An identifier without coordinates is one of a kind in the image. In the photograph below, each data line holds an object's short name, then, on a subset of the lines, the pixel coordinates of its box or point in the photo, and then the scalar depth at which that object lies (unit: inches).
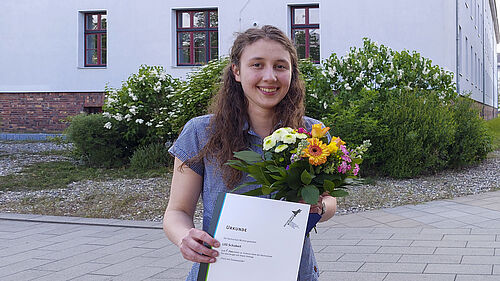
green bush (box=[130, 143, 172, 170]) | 496.1
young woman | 79.8
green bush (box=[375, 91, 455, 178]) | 424.2
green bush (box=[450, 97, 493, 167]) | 462.6
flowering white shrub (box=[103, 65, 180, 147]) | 505.0
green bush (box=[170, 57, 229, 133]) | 457.1
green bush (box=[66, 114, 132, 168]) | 501.4
